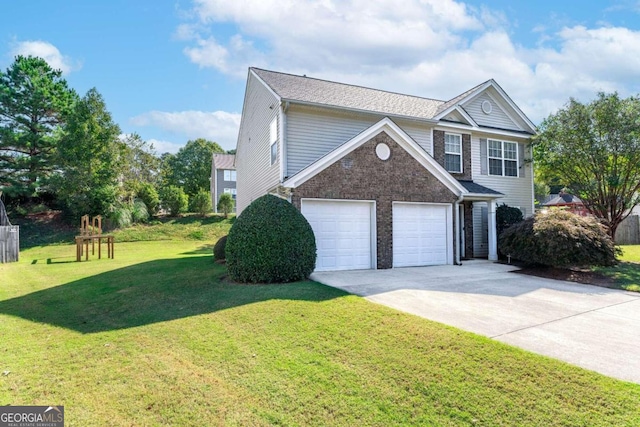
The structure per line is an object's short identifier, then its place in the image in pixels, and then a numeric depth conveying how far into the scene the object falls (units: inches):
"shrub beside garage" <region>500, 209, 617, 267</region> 393.4
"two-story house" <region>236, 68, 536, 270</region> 420.5
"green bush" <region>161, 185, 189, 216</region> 1173.1
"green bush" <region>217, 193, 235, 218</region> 1253.7
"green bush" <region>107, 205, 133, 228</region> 976.3
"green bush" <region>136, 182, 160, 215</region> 1137.4
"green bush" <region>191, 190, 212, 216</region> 1219.9
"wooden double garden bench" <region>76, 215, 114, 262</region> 608.4
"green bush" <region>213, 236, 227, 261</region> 522.0
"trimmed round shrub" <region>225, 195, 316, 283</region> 330.3
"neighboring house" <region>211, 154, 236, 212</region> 1694.1
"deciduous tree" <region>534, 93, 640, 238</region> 520.1
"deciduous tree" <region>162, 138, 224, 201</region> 1923.0
